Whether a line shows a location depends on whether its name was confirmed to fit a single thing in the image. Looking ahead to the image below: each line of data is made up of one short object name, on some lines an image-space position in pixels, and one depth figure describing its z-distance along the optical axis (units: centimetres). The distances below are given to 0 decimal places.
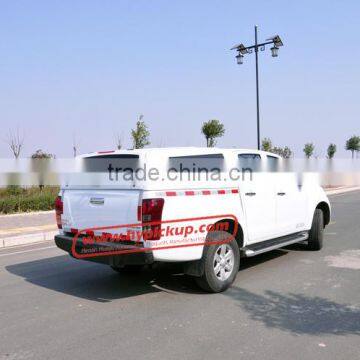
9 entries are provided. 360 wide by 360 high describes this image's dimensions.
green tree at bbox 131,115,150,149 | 2664
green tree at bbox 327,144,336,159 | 5512
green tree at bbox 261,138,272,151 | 3727
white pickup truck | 540
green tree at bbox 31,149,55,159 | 2771
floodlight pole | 2136
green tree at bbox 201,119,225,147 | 3003
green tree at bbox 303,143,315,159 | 4953
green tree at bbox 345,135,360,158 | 5391
